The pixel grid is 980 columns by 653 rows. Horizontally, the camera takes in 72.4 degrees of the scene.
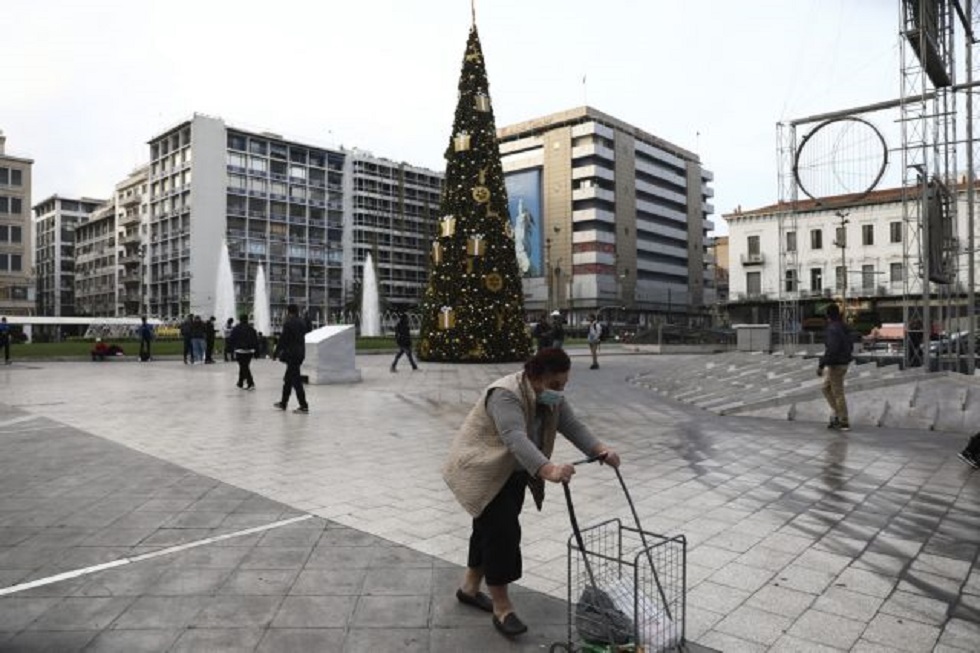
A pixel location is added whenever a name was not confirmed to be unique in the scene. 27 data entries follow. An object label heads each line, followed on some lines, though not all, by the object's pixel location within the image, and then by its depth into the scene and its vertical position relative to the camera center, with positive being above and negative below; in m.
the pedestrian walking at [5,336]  24.86 -0.18
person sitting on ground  26.80 -0.88
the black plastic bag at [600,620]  2.69 -1.22
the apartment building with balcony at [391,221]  97.00 +15.86
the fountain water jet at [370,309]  69.66 +1.84
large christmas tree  22.97 +2.39
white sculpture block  16.78 -0.77
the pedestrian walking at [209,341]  25.42 -0.48
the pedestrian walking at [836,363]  9.48 -0.61
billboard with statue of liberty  90.44 +13.44
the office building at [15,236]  68.88 +9.83
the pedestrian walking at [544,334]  19.16 -0.28
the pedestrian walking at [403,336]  18.95 -0.29
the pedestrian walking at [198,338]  24.47 -0.35
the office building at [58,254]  112.38 +13.06
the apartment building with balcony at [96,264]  96.31 +9.93
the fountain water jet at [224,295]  65.31 +3.53
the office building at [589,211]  88.06 +15.46
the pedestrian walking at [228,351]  26.86 -0.92
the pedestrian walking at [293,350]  11.24 -0.39
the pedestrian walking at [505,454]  3.25 -0.65
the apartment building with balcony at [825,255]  61.97 +6.49
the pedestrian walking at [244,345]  14.81 -0.38
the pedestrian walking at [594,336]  22.50 -0.43
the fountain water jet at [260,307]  59.20 +1.97
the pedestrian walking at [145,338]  26.19 -0.34
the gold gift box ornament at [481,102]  23.89 +7.96
